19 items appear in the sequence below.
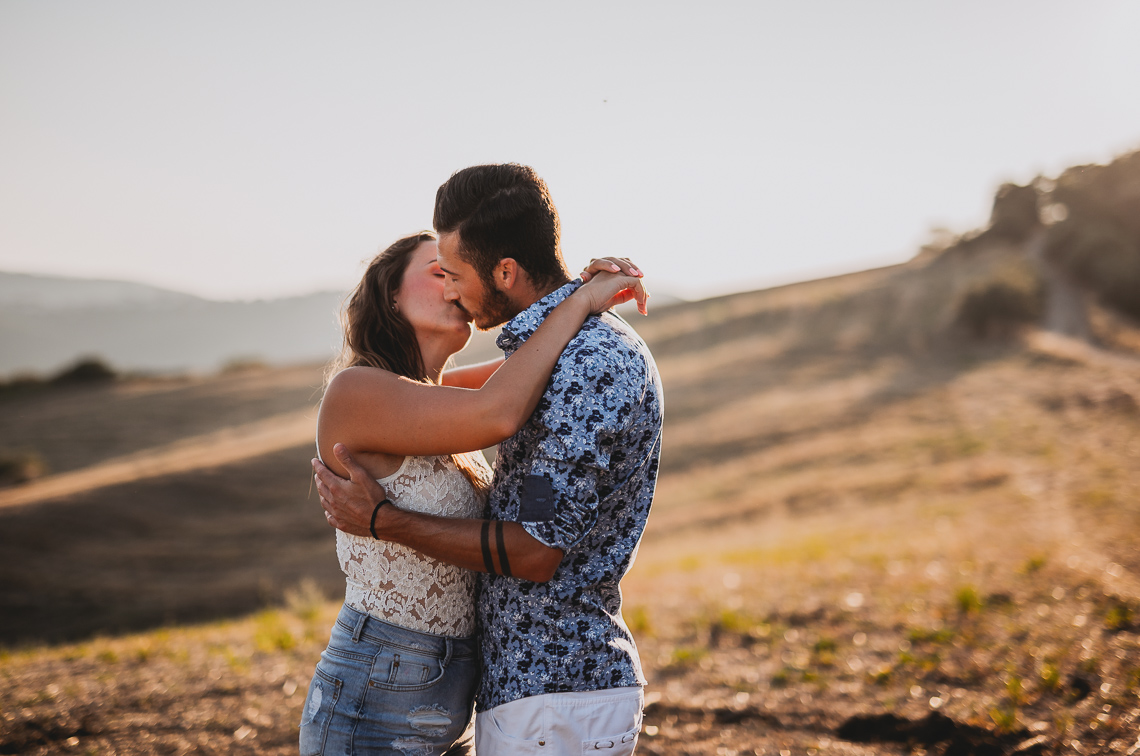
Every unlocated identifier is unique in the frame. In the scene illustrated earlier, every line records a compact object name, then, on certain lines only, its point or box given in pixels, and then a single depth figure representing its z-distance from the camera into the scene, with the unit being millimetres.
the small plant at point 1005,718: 4016
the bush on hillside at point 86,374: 44406
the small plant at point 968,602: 6523
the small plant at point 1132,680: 4216
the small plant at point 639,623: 7031
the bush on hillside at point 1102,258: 35625
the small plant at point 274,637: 6512
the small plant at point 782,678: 5395
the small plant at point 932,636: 5844
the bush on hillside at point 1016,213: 49250
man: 1993
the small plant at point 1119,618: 5281
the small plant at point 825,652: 5773
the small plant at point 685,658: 5968
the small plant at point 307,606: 8359
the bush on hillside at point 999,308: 33562
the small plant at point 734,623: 6930
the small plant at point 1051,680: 4488
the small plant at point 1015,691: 4391
